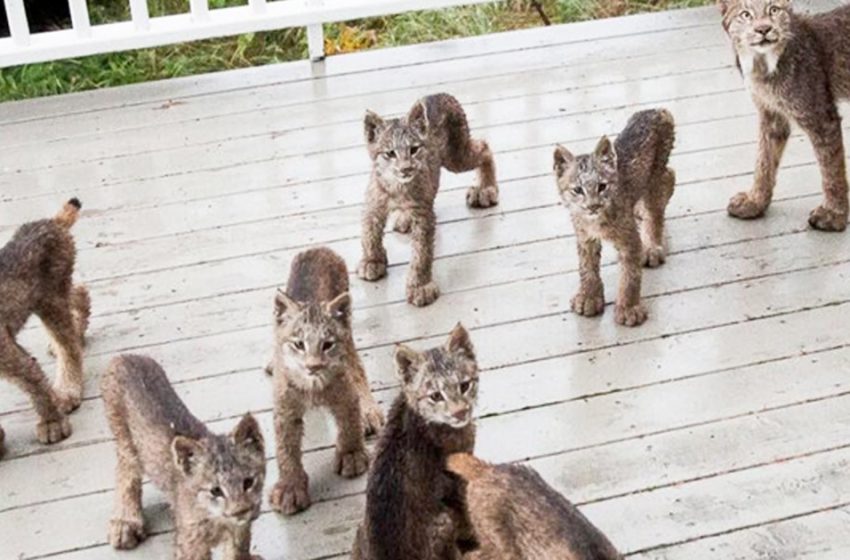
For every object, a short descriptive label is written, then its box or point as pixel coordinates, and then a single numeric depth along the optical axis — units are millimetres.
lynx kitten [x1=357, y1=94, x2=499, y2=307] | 4754
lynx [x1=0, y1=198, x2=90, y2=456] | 4223
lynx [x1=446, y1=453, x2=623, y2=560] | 3199
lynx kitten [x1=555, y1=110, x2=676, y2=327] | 4520
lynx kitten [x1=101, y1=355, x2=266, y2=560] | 3455
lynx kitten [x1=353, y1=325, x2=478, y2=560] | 3469
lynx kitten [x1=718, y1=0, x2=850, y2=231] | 4965
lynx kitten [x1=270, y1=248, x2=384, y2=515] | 3850
